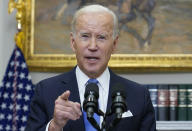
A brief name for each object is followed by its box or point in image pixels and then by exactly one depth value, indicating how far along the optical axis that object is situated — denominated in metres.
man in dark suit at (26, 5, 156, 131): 3.07
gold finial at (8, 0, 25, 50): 4.31
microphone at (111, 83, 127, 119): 2.73
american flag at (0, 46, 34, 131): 4.27
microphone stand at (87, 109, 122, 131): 2.73
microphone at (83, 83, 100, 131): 2.72
